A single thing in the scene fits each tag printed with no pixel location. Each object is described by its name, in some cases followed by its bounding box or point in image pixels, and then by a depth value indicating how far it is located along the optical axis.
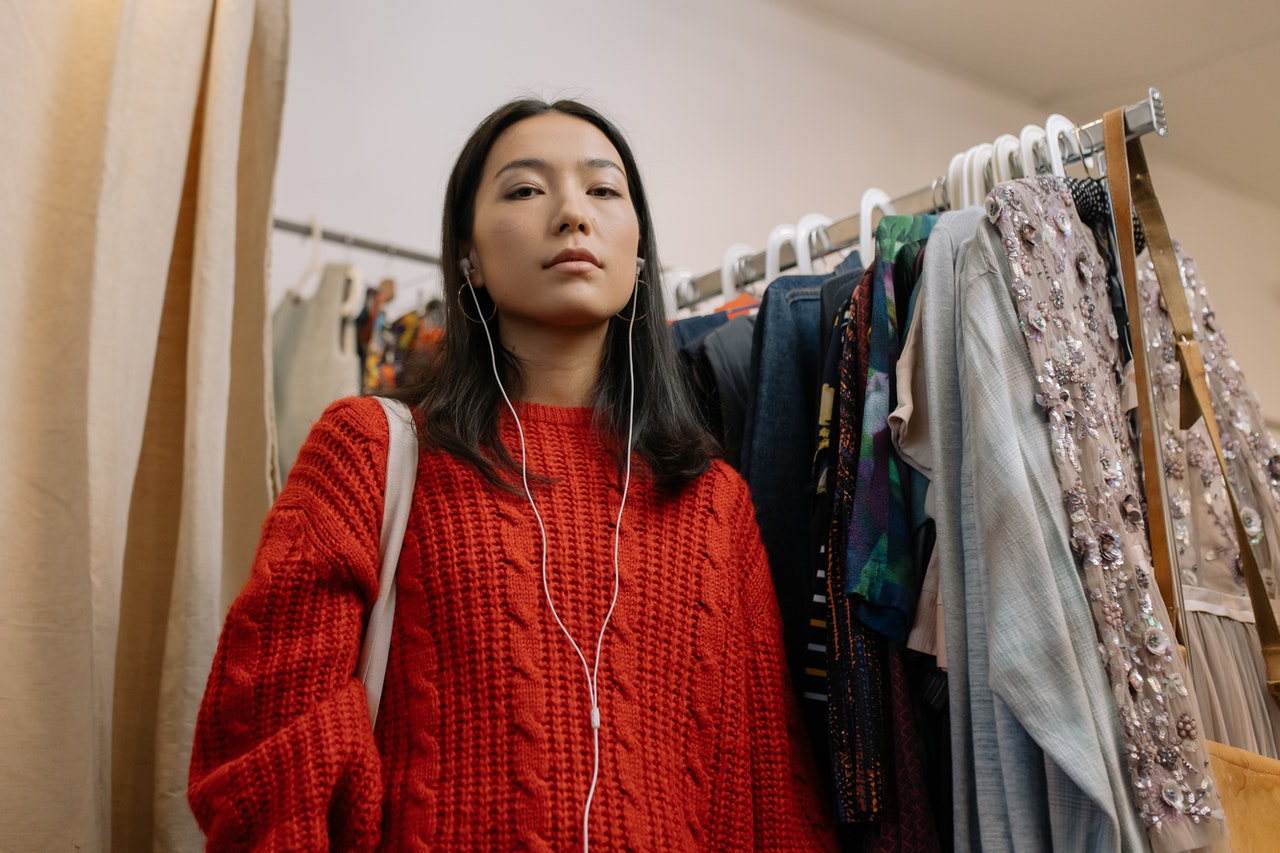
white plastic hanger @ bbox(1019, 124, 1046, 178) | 1.33
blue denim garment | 1.29
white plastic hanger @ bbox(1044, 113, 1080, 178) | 1.29
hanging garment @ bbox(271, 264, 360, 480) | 1.93
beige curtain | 1.08
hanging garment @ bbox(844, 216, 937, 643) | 1.10
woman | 0.93
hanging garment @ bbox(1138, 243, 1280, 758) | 1.20
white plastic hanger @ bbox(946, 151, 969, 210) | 1.40
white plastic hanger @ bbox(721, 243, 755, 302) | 1.76
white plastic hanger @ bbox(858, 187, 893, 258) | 1.50
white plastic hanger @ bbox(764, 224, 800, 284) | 1.67
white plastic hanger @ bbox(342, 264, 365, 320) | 2.02
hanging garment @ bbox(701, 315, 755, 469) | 1.45
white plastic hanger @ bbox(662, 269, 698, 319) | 1.88
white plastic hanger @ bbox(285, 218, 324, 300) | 2.02
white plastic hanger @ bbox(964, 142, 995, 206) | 1.38
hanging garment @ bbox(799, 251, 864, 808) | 1.18
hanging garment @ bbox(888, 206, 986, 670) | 1.10
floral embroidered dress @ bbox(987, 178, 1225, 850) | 0.93
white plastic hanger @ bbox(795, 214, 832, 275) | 1.62
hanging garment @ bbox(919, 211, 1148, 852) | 0.92
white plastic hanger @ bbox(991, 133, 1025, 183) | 1.36
